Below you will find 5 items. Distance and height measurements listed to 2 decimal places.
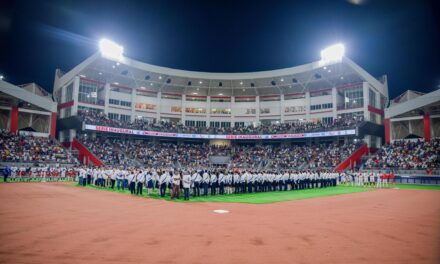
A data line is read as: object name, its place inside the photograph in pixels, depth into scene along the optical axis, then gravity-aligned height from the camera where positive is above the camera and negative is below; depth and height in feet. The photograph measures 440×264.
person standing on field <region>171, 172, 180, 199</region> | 62.23 -5.84
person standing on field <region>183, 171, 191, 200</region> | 62.80 -5.30
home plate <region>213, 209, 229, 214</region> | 46.18 -8.27
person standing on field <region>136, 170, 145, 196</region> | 71.41 -5.22
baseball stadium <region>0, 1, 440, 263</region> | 26.58 -1.99
